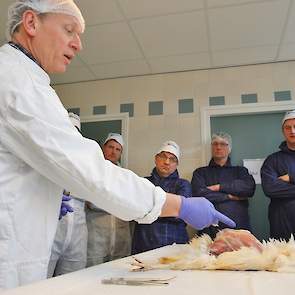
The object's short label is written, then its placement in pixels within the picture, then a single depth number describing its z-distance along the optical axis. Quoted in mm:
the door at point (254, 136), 3125
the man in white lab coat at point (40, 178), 820
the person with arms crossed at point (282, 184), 2387
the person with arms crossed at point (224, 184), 2645
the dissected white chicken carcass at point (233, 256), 890
